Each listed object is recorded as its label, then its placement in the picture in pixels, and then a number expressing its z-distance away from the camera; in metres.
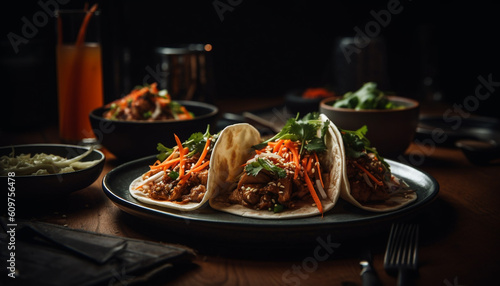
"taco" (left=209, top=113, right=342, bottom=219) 0.86
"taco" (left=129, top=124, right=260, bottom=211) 0.88
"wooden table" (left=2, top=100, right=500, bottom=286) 0.77
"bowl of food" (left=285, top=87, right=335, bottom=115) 1.32
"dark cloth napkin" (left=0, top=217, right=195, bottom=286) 0.71
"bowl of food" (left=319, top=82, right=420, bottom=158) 1.03
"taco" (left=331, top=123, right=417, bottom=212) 0.87
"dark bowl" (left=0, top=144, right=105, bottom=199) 0.88
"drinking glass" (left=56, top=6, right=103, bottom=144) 1.14
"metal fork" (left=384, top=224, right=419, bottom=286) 0.77
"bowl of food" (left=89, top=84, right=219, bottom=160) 1.05
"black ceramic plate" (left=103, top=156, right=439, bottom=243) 0.79
